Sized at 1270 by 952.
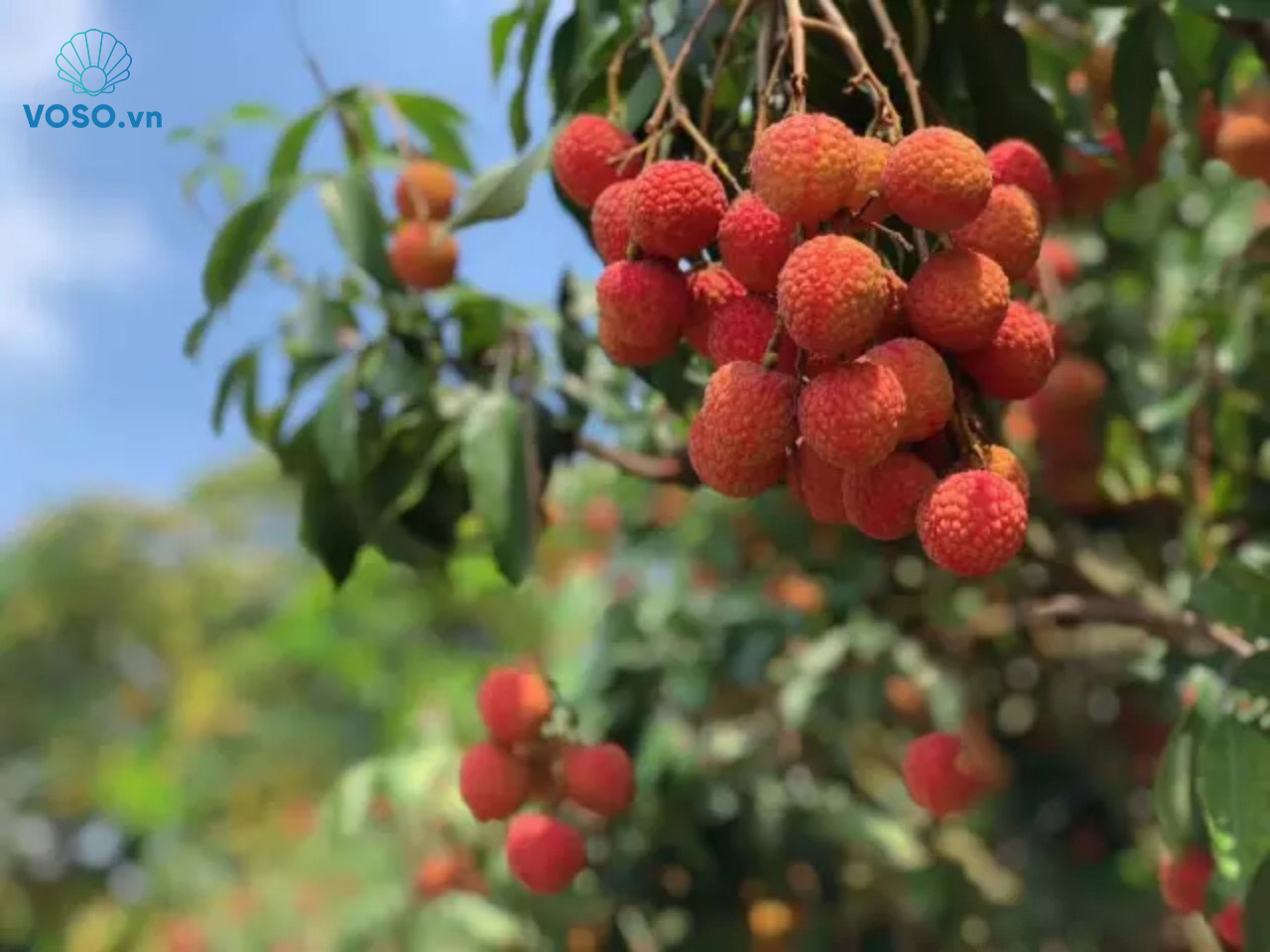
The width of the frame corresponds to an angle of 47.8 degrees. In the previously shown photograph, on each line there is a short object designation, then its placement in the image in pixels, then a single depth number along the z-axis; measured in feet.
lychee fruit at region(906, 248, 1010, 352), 1.66
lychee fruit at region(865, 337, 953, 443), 1.63
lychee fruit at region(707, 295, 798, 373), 1.79
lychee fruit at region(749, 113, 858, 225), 1.64
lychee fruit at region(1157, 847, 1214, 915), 2.79
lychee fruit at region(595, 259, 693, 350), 1.87
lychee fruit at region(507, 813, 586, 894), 2.77
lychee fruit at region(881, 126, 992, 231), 1.63
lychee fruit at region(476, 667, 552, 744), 2.81
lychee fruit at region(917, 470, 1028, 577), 1.62
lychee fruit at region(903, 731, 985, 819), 3.13
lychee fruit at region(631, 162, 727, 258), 1.80
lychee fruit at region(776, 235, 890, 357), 1.56
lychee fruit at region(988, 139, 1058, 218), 2.08
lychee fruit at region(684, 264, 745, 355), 1.91
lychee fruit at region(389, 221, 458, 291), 3.15
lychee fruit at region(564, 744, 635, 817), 2.75
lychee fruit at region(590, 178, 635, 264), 1.96
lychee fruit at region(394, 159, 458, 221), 3.29
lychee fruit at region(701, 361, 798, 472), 1.66
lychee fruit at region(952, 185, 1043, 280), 1.80
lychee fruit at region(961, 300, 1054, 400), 1.78
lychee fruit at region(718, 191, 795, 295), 1.75
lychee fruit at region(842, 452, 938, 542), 1.70
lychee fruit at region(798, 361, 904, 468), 1.55
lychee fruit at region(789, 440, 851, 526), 1.77
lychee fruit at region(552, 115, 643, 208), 2.16
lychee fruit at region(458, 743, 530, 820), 2.78
